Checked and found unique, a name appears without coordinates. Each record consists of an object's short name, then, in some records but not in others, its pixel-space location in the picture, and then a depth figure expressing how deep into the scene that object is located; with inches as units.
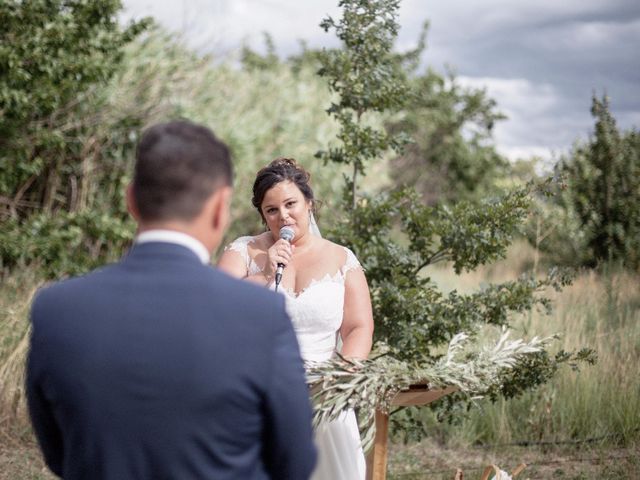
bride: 163.8
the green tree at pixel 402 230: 210.8
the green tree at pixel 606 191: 430.9
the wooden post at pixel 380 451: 148.4
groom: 64.3
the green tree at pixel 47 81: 319.9
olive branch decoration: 130.6
